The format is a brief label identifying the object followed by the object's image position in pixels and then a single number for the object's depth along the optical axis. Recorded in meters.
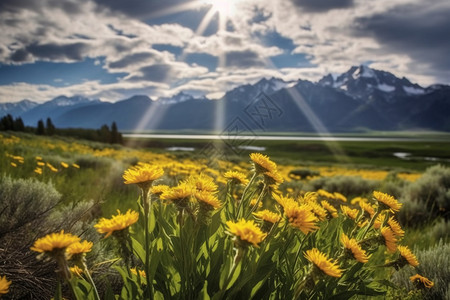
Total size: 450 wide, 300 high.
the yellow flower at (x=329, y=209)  1.99
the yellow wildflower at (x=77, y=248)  1.08
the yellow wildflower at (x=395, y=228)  1.55
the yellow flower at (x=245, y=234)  0.96
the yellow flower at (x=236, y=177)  1.72
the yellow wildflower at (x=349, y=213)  1.82
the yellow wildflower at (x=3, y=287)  0.86
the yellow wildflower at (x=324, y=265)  1.06
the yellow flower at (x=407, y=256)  1.54
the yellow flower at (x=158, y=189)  1.64
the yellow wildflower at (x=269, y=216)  1.37
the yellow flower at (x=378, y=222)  1.78
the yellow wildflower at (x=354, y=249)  1.23
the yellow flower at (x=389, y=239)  1.46
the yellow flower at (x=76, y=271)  1.26
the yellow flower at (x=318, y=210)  1.57
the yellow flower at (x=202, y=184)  1.42
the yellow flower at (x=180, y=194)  1.22
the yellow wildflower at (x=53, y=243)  0.94
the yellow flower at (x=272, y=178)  1.55
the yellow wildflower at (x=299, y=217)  1.15
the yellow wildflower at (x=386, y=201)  1.55
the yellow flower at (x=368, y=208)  1.73
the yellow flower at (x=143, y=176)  1.15
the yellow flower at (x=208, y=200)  1.27
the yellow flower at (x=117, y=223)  1.05
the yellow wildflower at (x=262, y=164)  1.54
